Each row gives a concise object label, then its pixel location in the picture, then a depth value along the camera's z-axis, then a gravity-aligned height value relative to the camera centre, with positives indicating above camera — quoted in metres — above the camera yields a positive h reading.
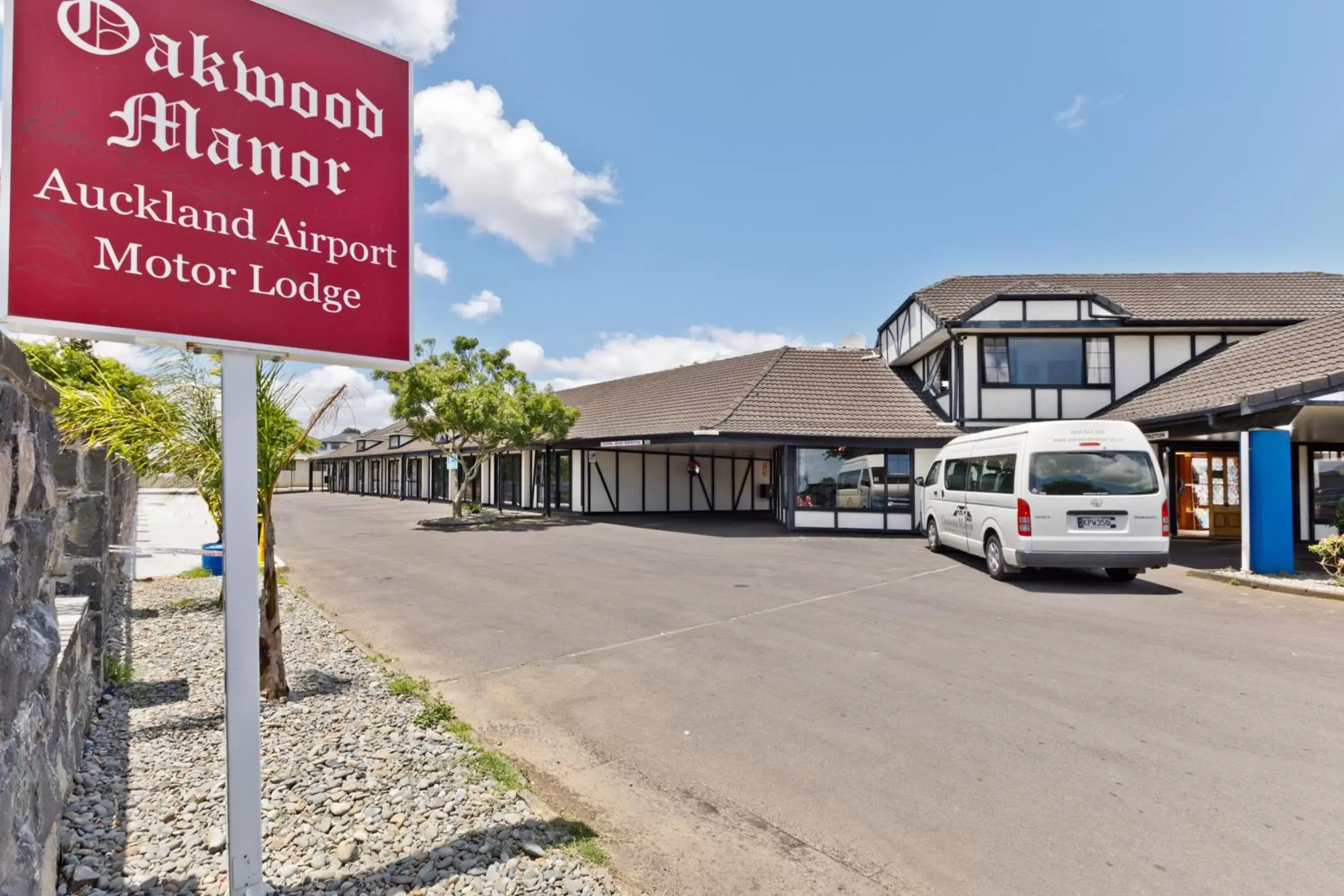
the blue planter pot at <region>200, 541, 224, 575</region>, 8.07 -1.34
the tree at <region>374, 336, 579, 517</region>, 20.98 +1.70
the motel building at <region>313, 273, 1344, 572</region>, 12.32 +1.54
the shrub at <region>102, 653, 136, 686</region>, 5.11 -1.68
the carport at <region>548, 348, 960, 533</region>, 18.44 +0.45
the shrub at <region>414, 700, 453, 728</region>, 4.49 -1.79
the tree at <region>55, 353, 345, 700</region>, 4.54 +0.20
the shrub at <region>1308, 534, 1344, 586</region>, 9.59 -1.42
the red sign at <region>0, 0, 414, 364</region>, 2.31 +1.11
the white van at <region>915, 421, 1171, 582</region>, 9.32 -0.62
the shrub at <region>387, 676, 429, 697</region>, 5.14 -1.81
